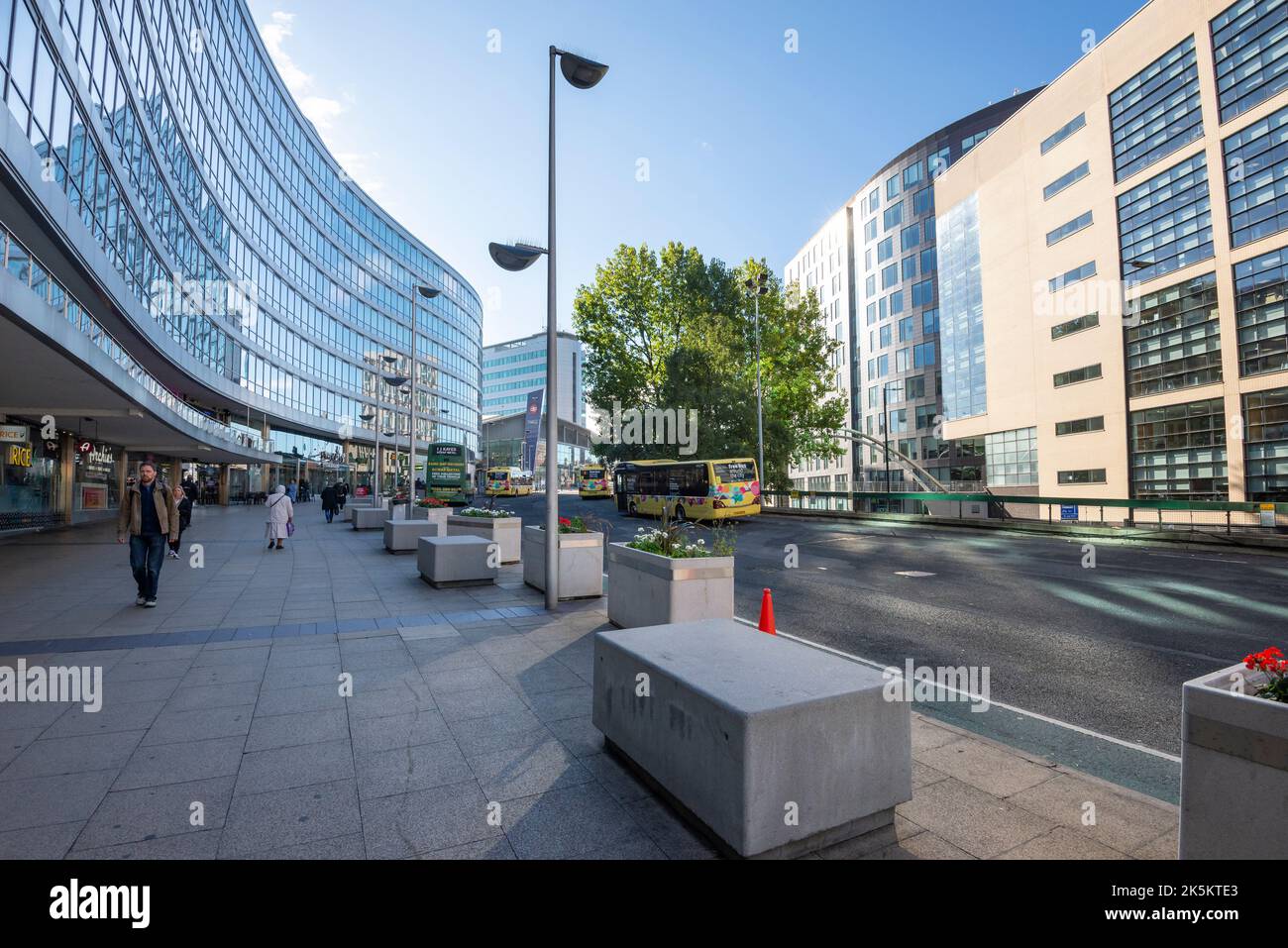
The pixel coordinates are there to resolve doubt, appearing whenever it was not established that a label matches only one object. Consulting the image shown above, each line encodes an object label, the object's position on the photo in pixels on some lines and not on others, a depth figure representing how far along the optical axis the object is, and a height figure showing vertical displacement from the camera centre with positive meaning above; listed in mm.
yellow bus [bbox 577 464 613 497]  52688 +197
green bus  41594 +1144
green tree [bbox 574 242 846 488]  36812 +8798
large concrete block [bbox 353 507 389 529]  23297 -1087
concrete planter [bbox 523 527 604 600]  9305 -1190
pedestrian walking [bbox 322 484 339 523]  28562 -589
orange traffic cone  6066 -1288
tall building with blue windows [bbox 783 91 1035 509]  53312 +16525
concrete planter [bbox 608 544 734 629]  6594 -1128
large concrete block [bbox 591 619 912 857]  2652 -1189
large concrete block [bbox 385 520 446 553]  15680 -1139
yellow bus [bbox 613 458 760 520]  26828 -276
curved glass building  13836 +9507
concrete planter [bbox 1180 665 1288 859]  2006 -988
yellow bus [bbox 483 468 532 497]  55038 +234
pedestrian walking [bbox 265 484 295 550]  16855 -725
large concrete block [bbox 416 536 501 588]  10534 -1264
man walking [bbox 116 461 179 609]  8602 -463
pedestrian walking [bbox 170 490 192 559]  19583 -628
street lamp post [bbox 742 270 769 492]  34062 +11165
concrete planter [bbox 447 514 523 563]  13516 -982
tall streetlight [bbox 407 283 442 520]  22781 +866
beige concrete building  25469 +10221
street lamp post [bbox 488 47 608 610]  8680 +3304
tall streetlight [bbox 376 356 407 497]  30600 +5251
